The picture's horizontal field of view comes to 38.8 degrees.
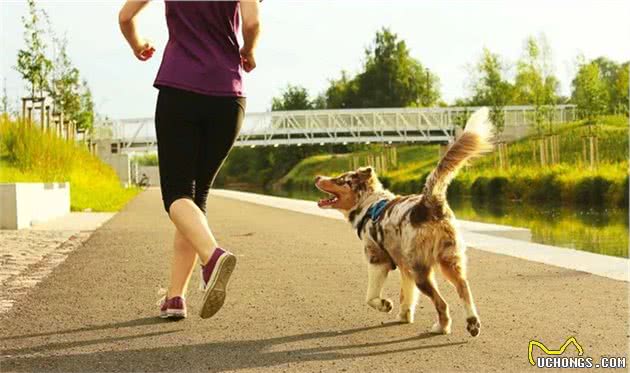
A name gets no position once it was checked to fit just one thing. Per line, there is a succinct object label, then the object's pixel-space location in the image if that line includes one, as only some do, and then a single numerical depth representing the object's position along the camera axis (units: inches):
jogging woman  189.9
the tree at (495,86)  1975.9
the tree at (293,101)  4549.7
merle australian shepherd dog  191.0
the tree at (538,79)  1827.0
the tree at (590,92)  1601.9
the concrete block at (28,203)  516.7
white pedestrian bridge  3446.1
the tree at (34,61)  1175.0
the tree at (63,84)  1440.7
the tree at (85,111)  1661.4
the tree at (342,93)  4345.5
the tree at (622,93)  2339.0
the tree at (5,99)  1053.8
